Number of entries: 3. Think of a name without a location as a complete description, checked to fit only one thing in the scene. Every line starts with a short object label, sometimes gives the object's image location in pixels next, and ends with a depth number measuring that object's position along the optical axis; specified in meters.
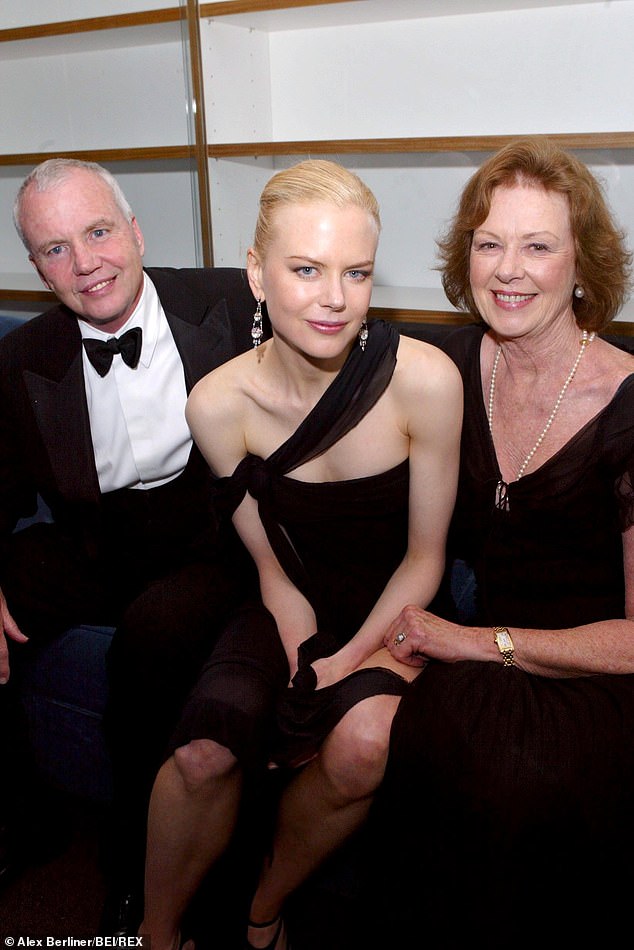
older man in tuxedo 1.79
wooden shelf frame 2.47
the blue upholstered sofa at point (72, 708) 1.82
